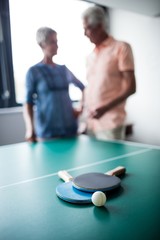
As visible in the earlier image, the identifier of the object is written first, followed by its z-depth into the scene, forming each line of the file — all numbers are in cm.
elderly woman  155
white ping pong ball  72
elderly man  153
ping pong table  62
